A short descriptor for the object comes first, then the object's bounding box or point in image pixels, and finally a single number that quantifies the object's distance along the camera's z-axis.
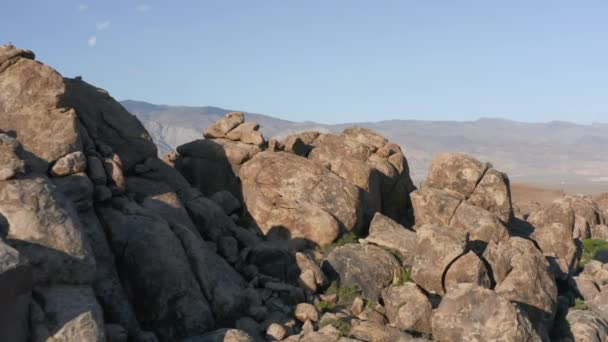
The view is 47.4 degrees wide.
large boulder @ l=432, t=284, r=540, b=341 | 22.11
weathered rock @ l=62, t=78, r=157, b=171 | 30.22
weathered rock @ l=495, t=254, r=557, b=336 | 25.89
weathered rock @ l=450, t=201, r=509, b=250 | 34.09
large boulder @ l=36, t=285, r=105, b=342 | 16.77
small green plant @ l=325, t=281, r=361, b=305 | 26.38
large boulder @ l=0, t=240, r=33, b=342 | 15.59
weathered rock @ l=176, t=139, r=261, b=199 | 35.72
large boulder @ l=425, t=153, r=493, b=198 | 38.50
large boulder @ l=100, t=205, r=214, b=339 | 21.84
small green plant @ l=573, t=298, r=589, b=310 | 29.11
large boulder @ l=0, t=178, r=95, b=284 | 17.58
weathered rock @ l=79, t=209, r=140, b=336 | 20.58
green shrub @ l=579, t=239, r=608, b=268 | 40.39
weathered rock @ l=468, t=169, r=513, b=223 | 38.28
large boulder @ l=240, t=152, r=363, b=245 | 32.12
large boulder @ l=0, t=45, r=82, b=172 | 24.45
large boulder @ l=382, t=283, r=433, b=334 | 24.23
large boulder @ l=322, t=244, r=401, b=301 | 27.50
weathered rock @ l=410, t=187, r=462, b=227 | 35.94
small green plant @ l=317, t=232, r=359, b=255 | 31.23
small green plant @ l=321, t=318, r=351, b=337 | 22.75
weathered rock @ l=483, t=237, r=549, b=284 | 27.50
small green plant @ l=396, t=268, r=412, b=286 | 28.20
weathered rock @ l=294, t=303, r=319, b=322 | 24.02
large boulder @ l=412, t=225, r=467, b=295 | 27.03
